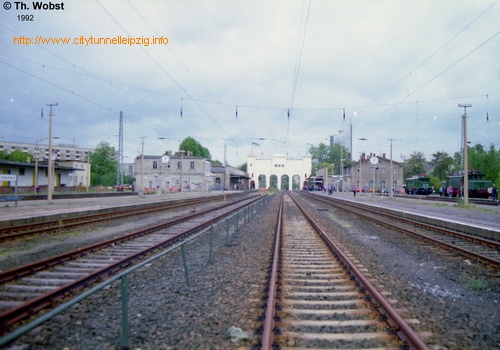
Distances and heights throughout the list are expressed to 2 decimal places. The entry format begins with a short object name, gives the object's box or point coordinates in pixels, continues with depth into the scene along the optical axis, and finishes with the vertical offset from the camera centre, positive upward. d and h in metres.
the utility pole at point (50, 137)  26.30 +3.41
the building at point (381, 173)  84.79 +2.72
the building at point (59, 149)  129.00 +12.74
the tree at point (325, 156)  141.91 +11.69
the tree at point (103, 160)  108.81 +7.03
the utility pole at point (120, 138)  52.11 +6.67
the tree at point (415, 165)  109.25 +6.00
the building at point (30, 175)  41.21 +1.03
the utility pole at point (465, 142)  25.66 +3.06
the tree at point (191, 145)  107.60 +11.60
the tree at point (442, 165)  90.69 +5.01
